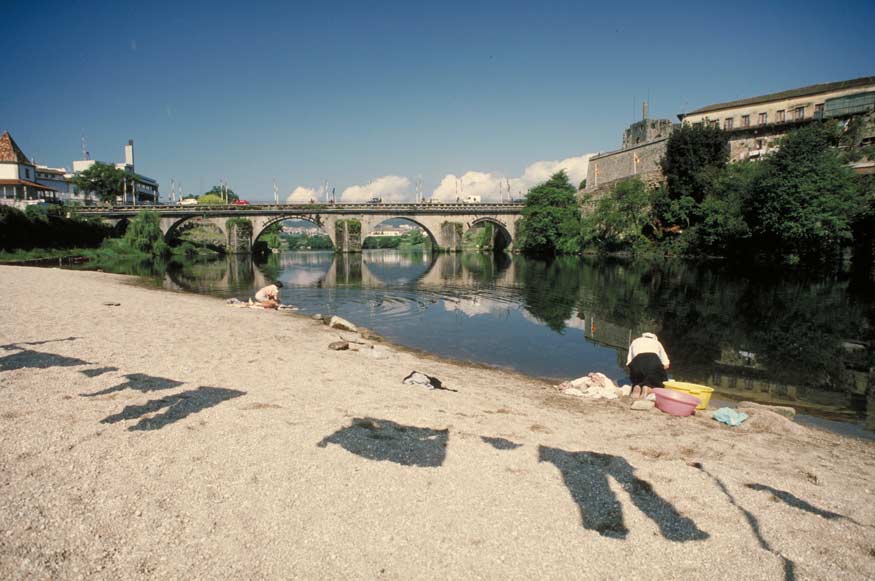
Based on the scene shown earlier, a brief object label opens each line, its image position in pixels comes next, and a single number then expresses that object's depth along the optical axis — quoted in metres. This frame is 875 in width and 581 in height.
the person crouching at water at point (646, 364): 10.05
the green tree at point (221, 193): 144.10
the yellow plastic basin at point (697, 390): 9.30
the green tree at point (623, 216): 61.22
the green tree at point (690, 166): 56.47
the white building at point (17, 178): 71.81
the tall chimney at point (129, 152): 120.21
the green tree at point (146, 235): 65.94
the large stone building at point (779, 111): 51.56
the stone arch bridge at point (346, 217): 76.81
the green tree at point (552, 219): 72.25
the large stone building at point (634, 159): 66.94
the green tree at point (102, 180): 92.81
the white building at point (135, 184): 103.05
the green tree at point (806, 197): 38.78
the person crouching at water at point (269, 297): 20.95
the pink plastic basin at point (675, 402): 8.77
